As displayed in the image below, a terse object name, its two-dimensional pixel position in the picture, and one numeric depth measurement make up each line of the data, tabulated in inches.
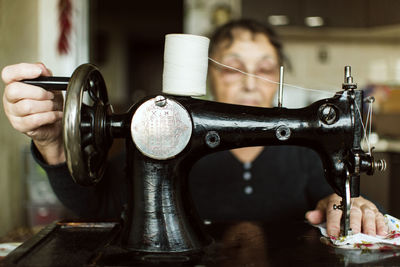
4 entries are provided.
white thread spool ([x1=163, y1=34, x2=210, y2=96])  36.9
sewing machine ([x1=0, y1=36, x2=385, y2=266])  36.4
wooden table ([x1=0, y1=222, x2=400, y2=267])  33.0
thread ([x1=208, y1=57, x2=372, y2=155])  38.4
